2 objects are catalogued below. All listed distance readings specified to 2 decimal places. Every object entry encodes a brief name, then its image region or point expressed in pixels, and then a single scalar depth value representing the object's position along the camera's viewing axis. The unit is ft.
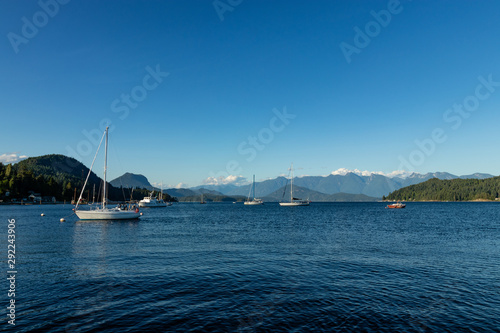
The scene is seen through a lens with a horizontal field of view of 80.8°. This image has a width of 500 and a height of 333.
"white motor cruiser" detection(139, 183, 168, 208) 619.59
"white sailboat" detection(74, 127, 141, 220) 238.48
